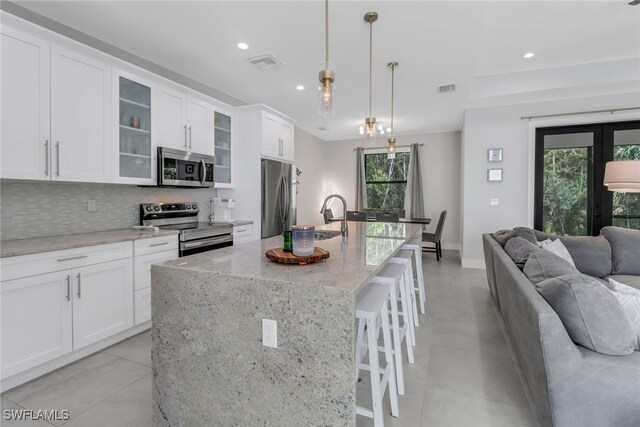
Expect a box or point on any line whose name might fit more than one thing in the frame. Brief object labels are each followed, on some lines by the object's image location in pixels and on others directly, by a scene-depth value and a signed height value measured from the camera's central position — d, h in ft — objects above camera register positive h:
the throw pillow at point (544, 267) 6.13 -1.24
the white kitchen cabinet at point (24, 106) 6.92 +2.33
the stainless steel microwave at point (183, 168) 10.53 +1.37
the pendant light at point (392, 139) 11.41 +2.86
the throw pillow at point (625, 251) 10.26 -1.46
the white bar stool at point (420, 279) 10.83 -2.64
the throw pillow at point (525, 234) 10.15 -0.89
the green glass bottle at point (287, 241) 5.55 -0.64
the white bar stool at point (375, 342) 4.78 -2.35
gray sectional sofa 4.28 -2.47
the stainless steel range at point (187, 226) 10.62 -0.80
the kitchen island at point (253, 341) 3.87 -1.93
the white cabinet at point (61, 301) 6.43 -2.35
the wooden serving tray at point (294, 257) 4.98 -0.86
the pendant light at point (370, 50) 8.40 +5.17
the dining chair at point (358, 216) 20.15 -0.63
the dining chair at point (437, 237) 19.38 -1.90
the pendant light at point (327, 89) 6.53 +2.62
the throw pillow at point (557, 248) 9.86 -1.30
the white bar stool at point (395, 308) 6.28 -2.41
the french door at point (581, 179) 15.01 +1.54
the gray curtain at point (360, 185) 25.31 +1.80
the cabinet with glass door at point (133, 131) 9.40 +2.38
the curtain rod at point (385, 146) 23.58 +4.81
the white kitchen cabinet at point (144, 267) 9.00 -1.89
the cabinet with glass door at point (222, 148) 13.51 +2.63
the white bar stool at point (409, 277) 8.09 -2.05
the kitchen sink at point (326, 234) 8.68 -0.82
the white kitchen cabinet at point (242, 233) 12.70 -1.19
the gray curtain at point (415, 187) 23.21 +1.54
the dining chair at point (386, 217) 19.91 -0.67
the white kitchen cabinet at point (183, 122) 10.75 +3.17
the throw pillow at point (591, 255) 10.44 -1.63
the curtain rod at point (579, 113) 14.47 +4.76
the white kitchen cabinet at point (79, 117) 7.85 +2.40
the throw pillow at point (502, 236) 10.53 -1.05
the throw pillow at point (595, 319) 4.42 -1.65
